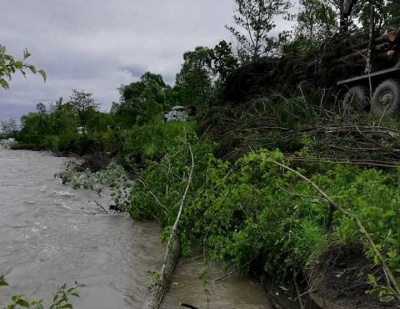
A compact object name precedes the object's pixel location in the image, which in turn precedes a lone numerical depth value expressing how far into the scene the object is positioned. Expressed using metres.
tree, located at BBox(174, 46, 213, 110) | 23.88
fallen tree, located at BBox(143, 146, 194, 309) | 3.72
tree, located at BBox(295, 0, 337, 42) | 21.30
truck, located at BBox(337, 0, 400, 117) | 8.25
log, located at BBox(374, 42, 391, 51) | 8.84
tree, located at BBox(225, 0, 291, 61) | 21.31
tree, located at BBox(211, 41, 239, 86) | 22.11
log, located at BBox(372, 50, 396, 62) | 8.77
